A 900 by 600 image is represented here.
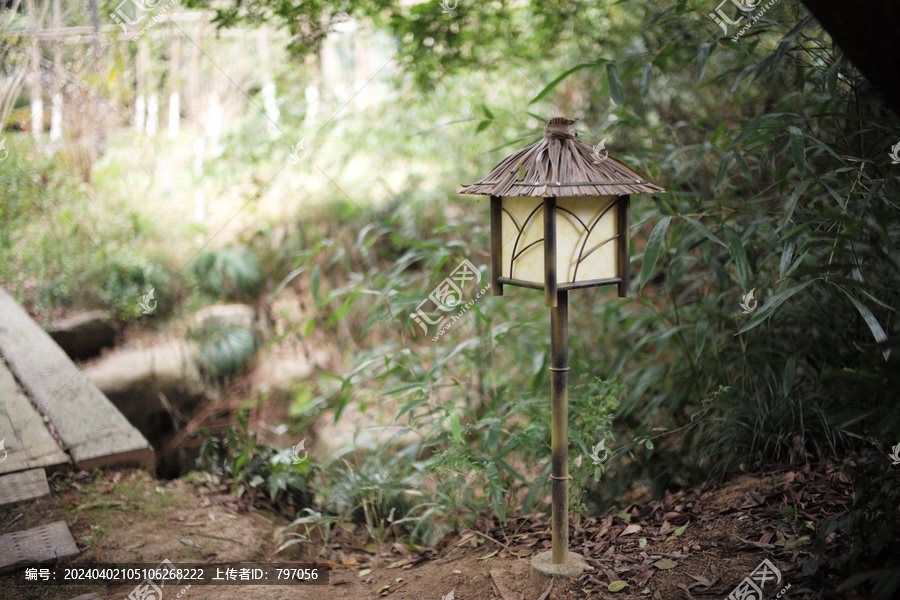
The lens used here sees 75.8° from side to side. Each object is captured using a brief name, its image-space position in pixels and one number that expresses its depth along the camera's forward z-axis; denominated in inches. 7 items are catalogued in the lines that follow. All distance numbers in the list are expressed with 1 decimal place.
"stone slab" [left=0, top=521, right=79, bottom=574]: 59.9
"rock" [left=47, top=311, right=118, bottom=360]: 122.2
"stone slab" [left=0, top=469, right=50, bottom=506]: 69.6
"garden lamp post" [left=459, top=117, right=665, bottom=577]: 53.0
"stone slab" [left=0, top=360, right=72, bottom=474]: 75.9
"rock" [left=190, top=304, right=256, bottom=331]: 158.4
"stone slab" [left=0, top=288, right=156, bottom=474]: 81.1
